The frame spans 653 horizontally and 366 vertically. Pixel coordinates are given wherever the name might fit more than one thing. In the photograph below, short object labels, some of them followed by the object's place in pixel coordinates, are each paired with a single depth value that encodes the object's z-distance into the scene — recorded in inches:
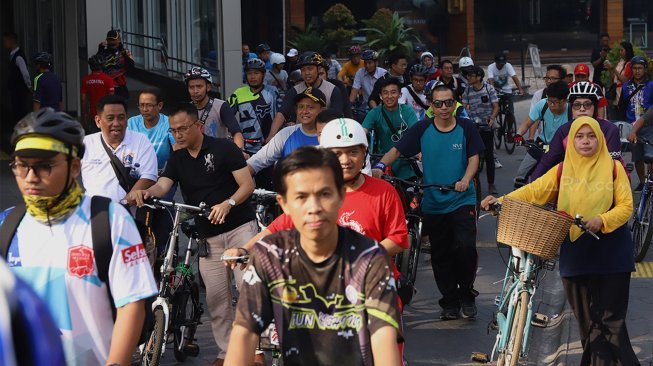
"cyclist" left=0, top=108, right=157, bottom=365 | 163.0
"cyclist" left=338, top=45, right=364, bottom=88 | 899.4
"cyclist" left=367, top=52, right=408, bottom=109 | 708.7
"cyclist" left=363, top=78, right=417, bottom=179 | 469.1
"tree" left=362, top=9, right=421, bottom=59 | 1311.5
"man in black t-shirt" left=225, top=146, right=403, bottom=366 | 157.8
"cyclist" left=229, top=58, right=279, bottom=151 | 509.4
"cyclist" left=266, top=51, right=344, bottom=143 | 484.1
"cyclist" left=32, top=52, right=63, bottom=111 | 732.0
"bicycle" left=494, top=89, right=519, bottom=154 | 839.7
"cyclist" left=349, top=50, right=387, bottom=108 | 741.9
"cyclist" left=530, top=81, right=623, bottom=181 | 362.0
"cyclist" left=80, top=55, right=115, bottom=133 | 669.9
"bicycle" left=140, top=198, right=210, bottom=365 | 295.1
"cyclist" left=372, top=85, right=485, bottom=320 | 374.3
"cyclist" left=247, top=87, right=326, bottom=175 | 354.3
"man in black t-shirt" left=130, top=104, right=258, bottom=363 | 316.5
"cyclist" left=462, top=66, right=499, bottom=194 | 674.2
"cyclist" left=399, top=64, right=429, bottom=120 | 587.8
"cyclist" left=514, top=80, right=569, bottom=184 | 472.7
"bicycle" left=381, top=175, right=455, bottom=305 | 370.9
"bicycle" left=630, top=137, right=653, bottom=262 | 463.8
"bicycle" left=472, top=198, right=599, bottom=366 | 286.7
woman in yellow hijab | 276.2
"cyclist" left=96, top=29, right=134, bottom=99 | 759.7
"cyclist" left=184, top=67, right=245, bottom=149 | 431.5
